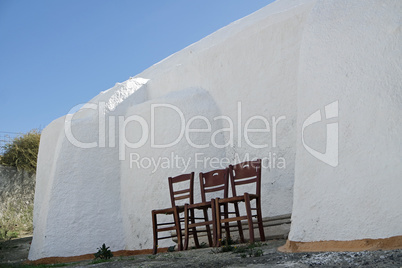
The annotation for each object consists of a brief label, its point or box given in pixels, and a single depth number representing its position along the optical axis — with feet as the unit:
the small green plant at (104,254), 21.58
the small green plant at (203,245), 19.98
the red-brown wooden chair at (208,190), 17.92
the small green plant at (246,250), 13.56
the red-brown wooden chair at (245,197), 16.44
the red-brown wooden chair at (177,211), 18.86
